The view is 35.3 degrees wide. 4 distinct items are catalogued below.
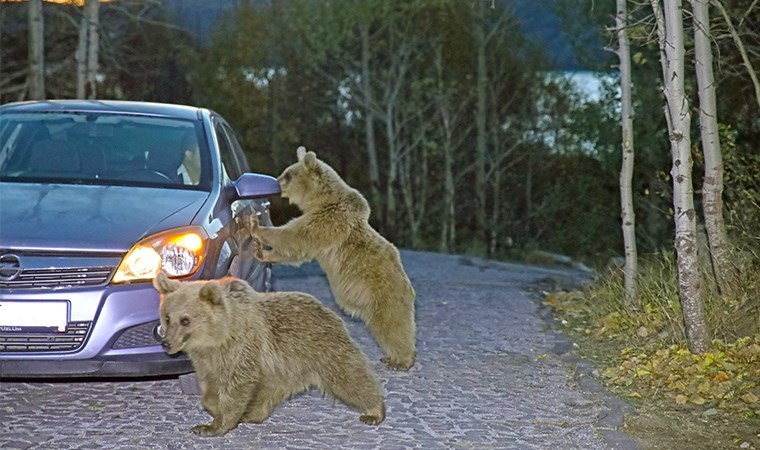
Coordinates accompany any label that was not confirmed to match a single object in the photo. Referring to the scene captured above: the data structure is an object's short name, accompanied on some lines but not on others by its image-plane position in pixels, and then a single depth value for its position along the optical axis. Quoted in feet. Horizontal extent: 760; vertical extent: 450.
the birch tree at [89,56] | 87.51
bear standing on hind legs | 27.30
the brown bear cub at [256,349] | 21.29
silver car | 22.95
